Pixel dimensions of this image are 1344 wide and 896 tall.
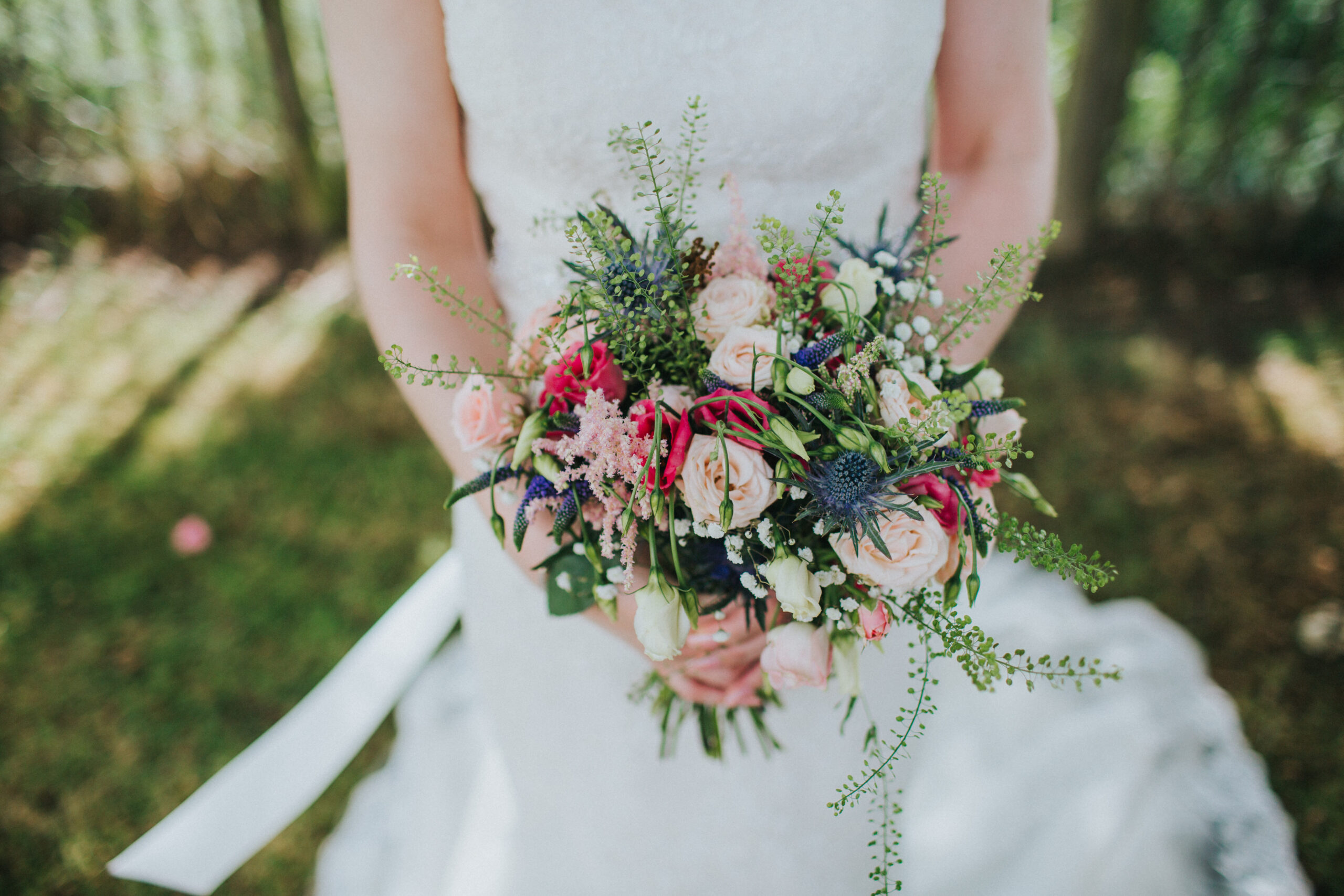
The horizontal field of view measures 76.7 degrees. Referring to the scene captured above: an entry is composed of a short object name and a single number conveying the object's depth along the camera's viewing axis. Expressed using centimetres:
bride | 132
